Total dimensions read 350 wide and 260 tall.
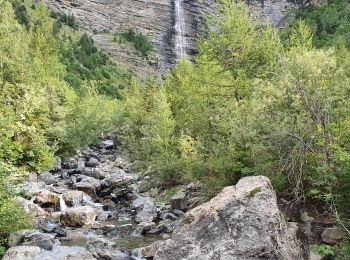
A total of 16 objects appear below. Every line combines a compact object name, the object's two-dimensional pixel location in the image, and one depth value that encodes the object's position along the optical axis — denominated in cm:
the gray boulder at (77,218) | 1895
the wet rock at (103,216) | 2047
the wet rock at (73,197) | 2230
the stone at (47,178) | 2785
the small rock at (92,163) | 3797
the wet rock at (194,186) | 2183
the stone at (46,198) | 2156
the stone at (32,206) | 1842
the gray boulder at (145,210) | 1991
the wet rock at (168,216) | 1948
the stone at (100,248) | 1398
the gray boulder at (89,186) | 2528
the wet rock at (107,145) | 5397
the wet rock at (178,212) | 1985
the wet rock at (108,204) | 2281
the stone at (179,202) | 2064
